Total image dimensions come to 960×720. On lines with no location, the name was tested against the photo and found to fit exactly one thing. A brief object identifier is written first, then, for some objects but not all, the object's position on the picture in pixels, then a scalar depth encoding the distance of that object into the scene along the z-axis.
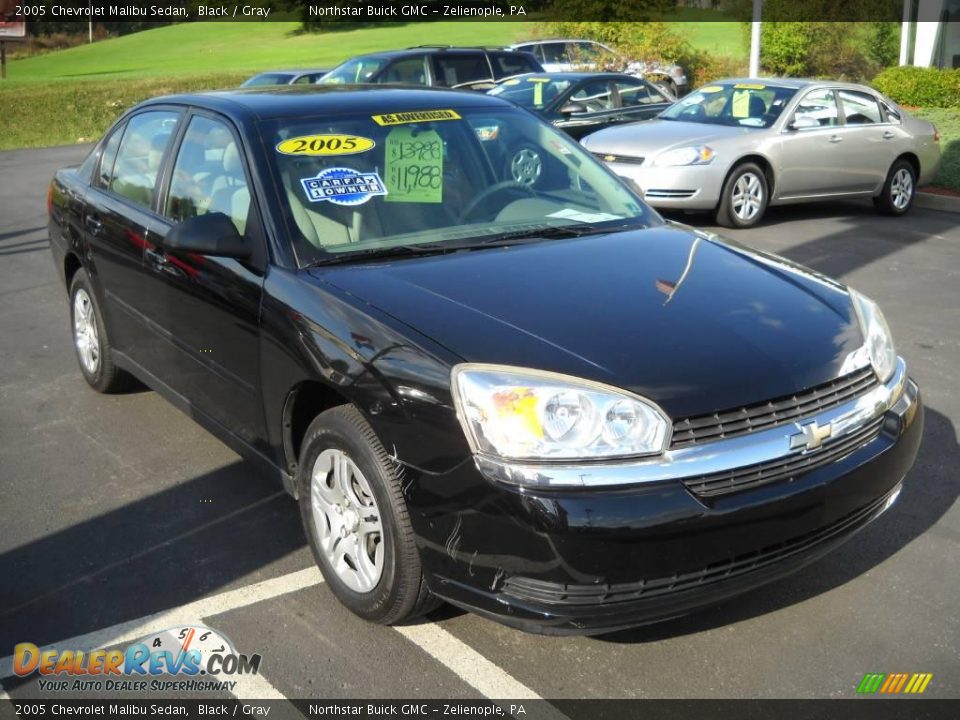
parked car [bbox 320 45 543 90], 16.98
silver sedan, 11.30
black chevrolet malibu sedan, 3.21
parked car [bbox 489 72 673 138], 14.76
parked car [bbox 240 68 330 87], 21.58
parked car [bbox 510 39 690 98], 23.84
